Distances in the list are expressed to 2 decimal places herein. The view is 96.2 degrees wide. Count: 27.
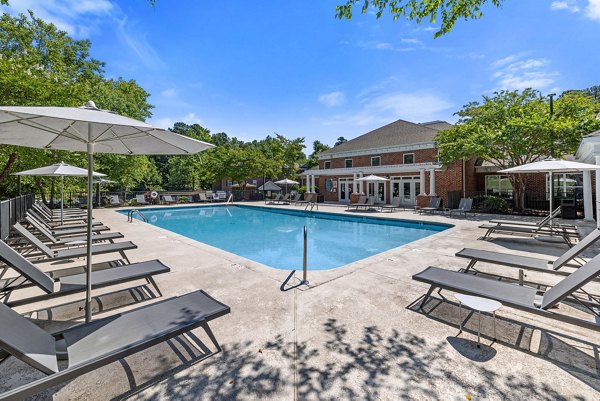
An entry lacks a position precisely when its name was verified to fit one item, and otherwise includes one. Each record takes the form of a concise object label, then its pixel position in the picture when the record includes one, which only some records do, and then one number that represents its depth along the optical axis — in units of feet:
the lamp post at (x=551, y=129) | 43.83
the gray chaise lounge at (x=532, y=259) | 14.73
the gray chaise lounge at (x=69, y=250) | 17.57
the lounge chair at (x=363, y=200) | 69.05
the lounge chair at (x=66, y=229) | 26.61
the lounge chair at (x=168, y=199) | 89.92
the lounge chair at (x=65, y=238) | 22.90
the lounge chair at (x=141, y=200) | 83.31
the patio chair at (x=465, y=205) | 48.43
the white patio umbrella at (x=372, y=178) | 64.90
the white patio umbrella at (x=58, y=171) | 27.86
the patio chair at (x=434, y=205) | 57.62
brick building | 67.25
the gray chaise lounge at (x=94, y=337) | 6.60
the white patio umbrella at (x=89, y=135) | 8.18
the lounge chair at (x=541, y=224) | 28.58
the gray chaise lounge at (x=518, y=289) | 9.70
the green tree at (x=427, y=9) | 17.06
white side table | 10.12
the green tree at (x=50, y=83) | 31.58
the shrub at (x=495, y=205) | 53.72
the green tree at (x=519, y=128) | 43.50
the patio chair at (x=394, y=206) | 62.87
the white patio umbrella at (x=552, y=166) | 25.91
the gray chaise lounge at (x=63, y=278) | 11.31
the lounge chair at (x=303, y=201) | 78.85
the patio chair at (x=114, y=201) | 80.42
